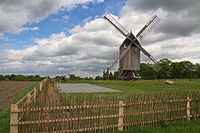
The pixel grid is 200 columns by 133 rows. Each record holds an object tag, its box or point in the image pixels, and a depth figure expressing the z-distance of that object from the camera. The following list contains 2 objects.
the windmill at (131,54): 31.45
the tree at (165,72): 65.54
